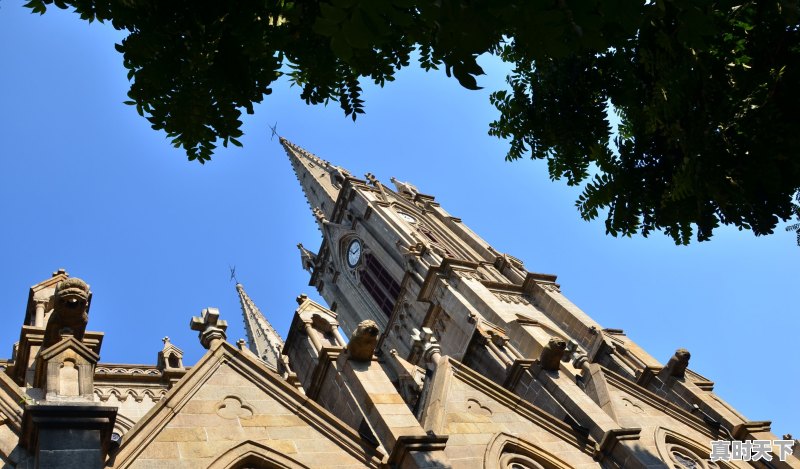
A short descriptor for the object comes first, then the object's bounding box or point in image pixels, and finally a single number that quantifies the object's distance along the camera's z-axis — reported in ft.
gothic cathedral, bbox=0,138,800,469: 31.32
